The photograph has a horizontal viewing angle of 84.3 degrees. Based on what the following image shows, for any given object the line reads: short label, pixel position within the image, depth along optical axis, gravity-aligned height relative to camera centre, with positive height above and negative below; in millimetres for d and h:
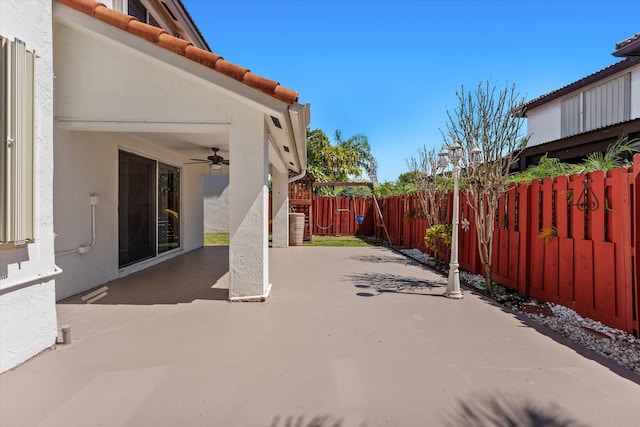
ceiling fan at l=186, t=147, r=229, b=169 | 9195 +1418
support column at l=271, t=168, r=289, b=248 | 13711 +143
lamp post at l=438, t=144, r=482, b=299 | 6352 +51
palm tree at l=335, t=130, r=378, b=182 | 38125 +6729
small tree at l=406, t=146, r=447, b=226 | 11180 +1070
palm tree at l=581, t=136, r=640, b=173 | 5527 +824
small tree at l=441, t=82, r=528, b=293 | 6633 +1444
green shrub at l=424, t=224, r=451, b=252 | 9305 -653
